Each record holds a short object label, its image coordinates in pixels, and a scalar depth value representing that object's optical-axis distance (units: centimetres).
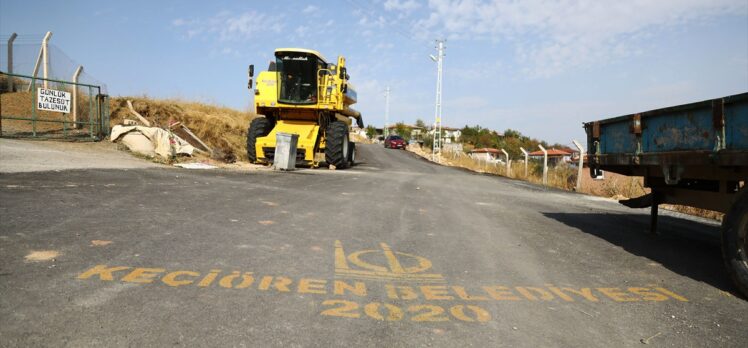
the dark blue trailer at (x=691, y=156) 450
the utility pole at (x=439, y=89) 3659
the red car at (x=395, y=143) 4916
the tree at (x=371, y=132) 9508
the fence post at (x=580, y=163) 1652
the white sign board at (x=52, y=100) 1557
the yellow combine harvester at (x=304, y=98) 1756
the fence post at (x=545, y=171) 1925
